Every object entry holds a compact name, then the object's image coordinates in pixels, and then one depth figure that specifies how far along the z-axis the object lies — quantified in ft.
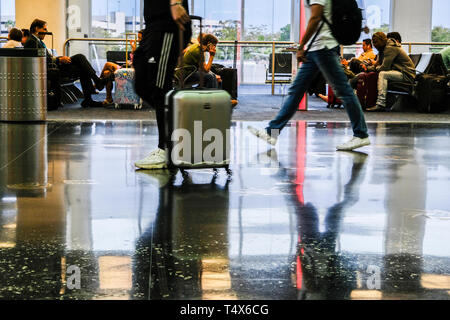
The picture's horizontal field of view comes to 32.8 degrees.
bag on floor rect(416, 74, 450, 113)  41.29
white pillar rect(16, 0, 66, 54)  63.31
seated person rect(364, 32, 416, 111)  41.63
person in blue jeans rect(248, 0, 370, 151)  21.48
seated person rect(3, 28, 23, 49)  42.32
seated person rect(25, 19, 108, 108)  41.93
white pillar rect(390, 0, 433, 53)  73.10
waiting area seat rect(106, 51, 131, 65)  61.52
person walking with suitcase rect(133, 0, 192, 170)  17.90
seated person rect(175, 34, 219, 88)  35.88
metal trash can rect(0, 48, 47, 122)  30.89
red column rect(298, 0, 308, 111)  39.17
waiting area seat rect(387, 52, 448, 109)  42.32
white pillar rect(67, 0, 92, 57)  74.84
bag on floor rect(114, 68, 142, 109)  40.91
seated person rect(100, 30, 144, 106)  43.32
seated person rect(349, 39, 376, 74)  47.42
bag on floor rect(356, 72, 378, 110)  42.68
